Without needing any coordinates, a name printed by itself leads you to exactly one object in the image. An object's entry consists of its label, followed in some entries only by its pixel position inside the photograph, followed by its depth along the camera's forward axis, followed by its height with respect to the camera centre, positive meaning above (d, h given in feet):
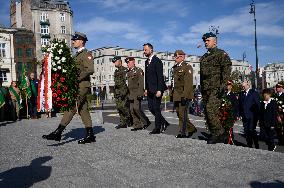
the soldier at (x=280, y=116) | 27.12 -2.34
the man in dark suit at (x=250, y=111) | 25.11 -1.80
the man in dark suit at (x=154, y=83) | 26.78 +0.49
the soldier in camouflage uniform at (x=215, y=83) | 21.20 +0.32
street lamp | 112.42 +16.28
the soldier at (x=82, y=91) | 23.24 -0.09
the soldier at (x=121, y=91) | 33.68 -0.14
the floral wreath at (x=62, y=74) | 22.20 +1.08
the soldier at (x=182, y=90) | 25.10 -0.10
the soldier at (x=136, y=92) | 31.24 -0.25
